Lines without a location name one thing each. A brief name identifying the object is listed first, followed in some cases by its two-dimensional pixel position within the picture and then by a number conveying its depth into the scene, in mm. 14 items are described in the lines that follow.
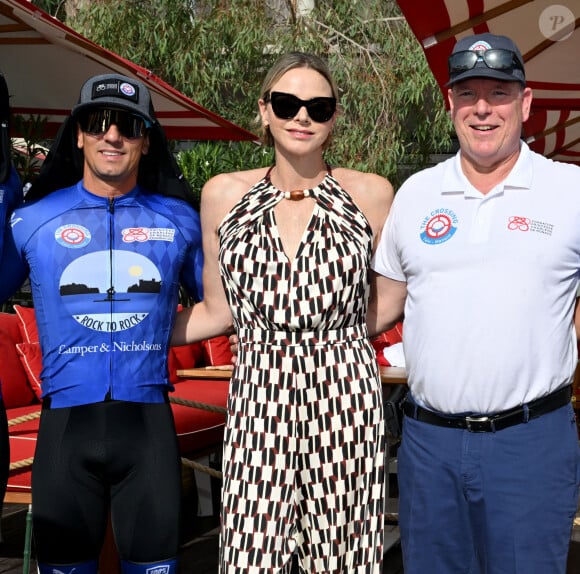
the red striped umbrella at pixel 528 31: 5004
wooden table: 5559
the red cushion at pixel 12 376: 6234
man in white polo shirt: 2854
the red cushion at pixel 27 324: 6484
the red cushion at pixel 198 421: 6527
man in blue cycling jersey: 3297
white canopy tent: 5828
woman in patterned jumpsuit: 3156
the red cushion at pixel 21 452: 4914
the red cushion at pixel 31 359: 6441
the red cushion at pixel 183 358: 7857
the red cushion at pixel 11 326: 6412
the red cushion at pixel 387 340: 8708
